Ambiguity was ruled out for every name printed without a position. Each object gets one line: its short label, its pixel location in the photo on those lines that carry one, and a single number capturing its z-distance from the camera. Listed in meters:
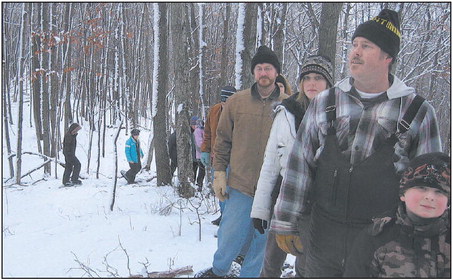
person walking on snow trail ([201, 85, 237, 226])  4.44
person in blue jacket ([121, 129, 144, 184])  10.45
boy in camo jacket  1.42
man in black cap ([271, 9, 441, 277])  1.68
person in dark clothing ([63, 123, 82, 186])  10.29
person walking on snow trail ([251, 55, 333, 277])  2.31
